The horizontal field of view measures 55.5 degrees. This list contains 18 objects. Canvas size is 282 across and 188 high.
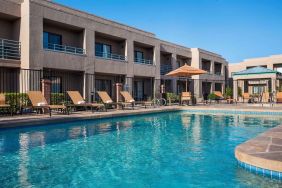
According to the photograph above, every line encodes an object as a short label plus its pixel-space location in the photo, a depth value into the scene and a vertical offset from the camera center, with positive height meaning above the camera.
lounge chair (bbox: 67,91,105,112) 13.11 -0.22
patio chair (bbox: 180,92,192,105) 19.15 -0.04
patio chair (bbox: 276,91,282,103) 19.42 -0.13
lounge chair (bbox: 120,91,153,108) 16.05 -0.09
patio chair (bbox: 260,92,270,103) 19.21 -0.13
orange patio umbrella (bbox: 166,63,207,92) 18.55 +1.69
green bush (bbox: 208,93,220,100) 24.69 -0.11
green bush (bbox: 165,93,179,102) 21.30 -0.12
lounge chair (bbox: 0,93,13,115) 10.27 -0.25
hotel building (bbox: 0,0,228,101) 14.84 +3.11
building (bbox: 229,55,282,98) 20.48 +1.71
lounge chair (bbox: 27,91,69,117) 10.78 -0.22
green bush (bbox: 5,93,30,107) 11.85 -0.14
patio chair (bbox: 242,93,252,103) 21.77 -0.06
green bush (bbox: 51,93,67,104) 14.34 -0.13
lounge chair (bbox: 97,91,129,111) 14.66 -0.19
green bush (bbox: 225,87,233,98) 27.41 +0.24
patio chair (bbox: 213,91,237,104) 23.08 -0.15
